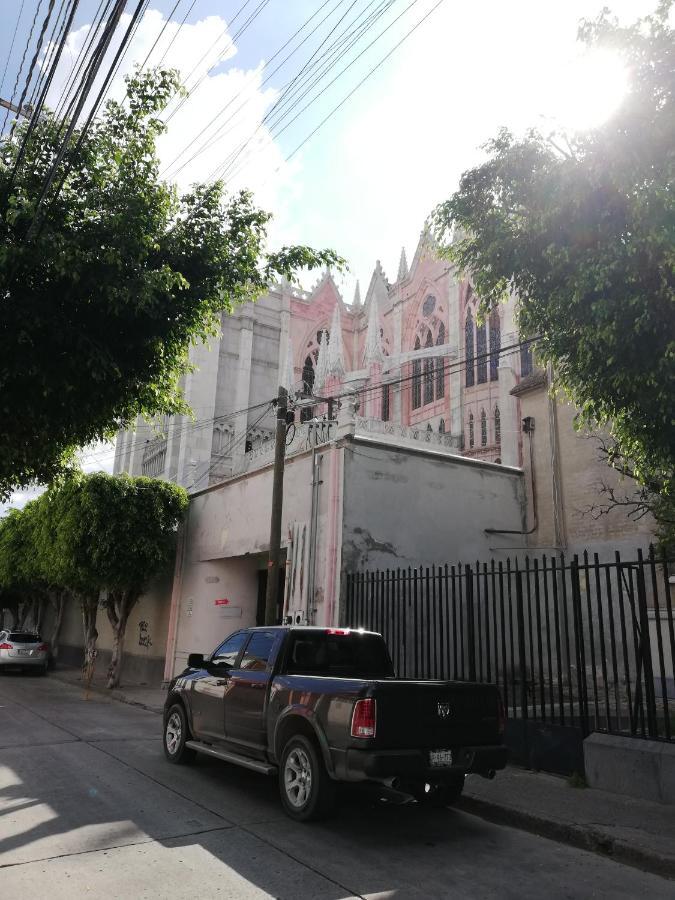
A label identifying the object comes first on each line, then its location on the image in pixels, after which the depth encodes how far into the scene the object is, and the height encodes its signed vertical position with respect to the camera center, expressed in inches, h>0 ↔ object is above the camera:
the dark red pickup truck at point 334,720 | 221.3 -25.3
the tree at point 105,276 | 327.0 +175.6
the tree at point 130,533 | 743.1 +113.7
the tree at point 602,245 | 242.4 +155.7
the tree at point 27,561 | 917.2 +107.2
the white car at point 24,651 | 943.7 -21.1
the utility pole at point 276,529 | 503.8 +84.5
